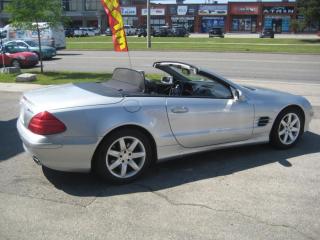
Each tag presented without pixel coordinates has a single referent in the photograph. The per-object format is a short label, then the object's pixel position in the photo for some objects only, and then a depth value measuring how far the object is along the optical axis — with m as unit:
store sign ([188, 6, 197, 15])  85.06
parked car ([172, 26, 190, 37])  66.22
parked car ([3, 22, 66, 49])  30.50
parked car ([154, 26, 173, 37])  65.88
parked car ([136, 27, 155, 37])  68.14
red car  21.14
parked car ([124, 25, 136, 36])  76.12
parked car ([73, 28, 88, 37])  75.71
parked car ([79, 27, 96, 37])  78.09
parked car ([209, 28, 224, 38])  64.04
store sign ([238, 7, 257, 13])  80.94
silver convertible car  4.60
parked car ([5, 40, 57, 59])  24.44
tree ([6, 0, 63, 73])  16.69
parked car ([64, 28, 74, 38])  74.67
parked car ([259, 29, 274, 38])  61.38
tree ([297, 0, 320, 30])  45.19
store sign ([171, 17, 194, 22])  87.06
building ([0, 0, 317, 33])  79.38
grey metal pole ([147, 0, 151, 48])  35.33
